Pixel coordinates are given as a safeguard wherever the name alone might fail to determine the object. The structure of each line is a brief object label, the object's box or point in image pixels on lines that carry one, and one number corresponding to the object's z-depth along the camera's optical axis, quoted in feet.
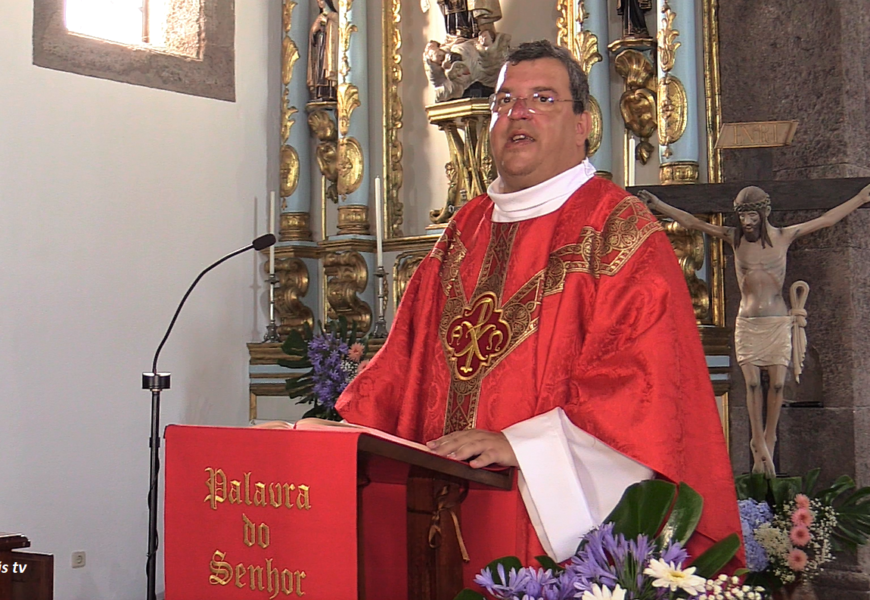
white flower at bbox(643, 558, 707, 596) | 5.53
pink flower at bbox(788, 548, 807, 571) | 11.45
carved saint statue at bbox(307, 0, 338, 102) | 19.99
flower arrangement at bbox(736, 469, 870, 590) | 11.55
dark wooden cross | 14.28
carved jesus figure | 14.10
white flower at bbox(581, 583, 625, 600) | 5.47
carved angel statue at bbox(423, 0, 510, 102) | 17.65
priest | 7.71
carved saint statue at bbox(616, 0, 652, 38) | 16.46
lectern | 6.32
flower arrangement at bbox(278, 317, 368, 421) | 16.08
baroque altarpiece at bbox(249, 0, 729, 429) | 15.88
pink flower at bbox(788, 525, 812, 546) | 11.54
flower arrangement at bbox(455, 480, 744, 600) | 5.64
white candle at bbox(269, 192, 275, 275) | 19.54
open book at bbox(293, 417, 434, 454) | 7.26
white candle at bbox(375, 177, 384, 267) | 17.86
